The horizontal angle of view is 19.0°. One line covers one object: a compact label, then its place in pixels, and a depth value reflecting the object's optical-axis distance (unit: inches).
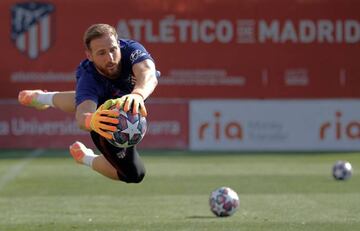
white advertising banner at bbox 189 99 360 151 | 1099.9
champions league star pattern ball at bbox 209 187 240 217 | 502.9
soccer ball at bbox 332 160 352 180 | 735.1
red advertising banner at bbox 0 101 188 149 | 1098.1
